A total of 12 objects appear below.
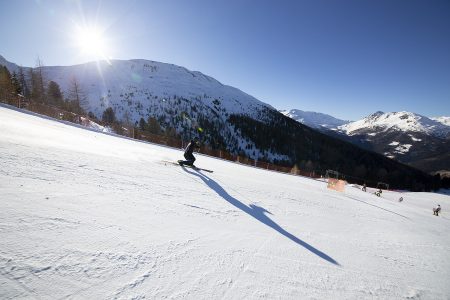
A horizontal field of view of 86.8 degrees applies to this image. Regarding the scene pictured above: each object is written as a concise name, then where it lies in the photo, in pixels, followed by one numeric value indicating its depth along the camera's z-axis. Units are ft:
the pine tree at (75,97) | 158.81
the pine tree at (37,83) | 158.49
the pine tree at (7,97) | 67.39
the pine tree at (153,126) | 248.40
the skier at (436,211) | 70.54
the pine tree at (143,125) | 265.62
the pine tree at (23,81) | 217.77
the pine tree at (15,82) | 135.74
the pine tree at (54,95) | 163.84
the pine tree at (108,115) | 263.08
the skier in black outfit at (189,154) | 33.86
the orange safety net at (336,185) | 56.39
